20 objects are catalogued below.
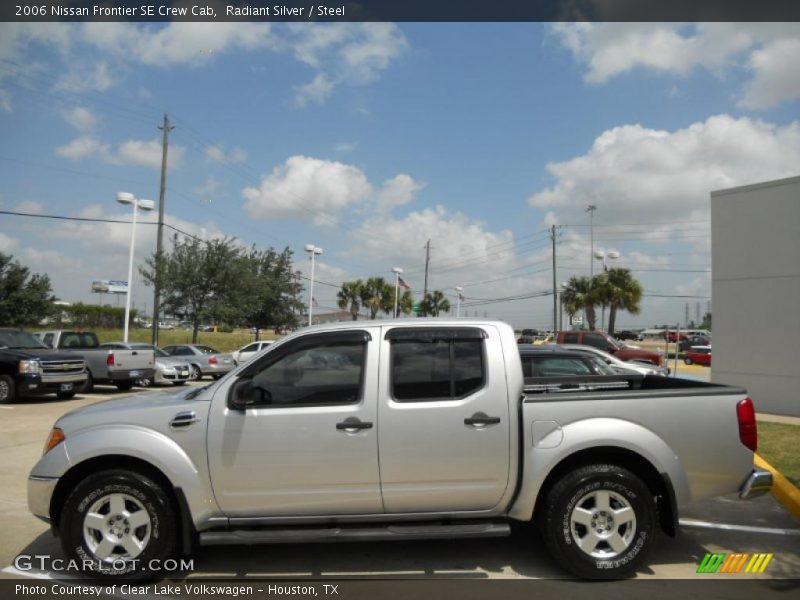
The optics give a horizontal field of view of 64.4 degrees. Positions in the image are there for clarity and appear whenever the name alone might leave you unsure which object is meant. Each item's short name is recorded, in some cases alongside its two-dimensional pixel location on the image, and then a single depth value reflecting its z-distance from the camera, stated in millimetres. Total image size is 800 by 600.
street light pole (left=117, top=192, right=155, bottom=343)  26453
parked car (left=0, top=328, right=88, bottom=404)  14852
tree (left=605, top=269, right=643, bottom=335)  46219
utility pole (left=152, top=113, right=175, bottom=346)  29828
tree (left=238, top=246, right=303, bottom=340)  37541
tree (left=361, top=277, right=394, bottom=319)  55688
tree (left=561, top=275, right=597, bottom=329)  49581
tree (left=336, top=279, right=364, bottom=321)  57219
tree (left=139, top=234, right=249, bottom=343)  31062
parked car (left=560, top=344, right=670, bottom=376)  12730
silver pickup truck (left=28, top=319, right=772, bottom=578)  4508
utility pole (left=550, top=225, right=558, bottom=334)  43956
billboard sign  76375
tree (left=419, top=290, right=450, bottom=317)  63522
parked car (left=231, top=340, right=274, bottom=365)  25192
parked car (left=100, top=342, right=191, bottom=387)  20400
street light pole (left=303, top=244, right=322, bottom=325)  33125
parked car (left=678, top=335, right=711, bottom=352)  45528
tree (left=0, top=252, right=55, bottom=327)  35844
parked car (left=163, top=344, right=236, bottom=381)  22641
